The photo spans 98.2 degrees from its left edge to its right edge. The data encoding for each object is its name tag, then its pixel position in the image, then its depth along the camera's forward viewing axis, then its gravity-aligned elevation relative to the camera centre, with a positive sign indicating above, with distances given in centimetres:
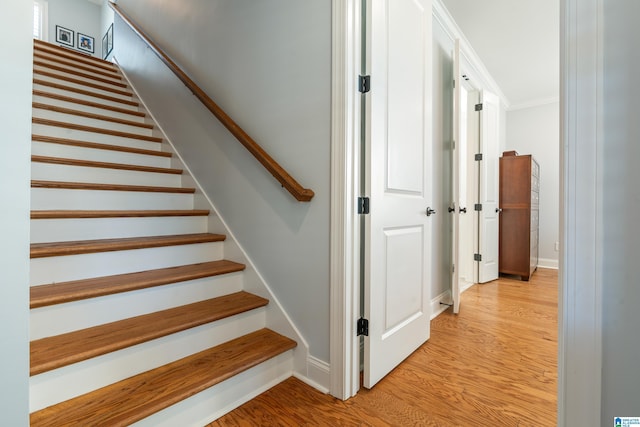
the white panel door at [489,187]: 322 +32
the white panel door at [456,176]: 231 +31
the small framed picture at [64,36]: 484 +311
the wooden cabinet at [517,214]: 344 +0
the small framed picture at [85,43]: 509 +312
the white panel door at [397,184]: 134 +16
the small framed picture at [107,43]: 453 +289
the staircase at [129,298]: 102 -41
